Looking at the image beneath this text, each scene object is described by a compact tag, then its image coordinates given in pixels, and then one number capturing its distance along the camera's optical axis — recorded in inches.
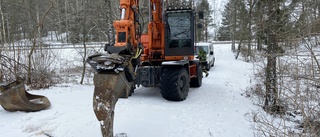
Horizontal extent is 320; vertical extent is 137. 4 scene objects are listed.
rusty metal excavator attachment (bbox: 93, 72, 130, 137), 117.9
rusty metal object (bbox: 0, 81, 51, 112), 171.0
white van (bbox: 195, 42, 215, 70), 479.1
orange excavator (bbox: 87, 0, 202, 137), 118.8
